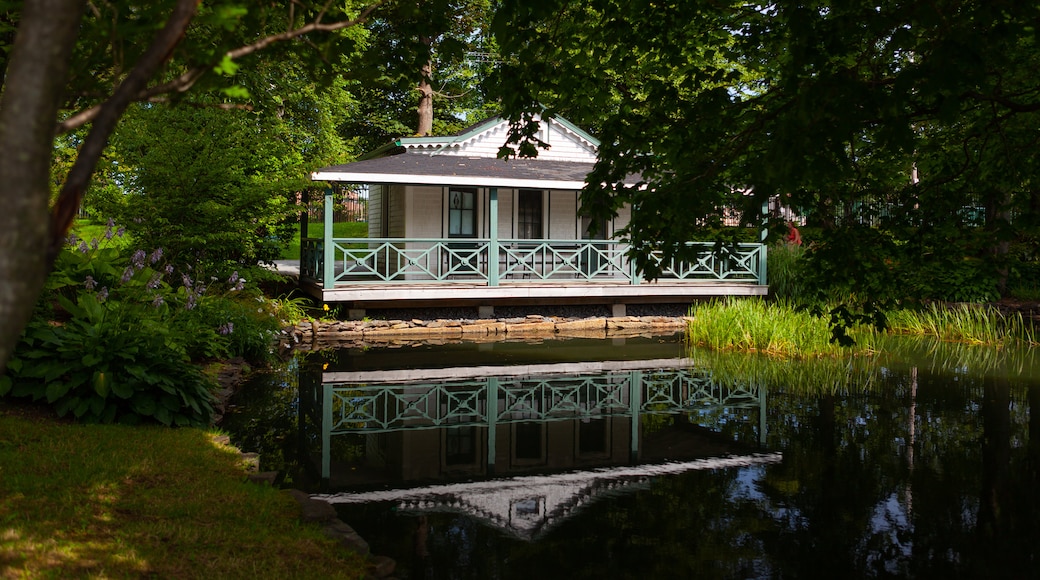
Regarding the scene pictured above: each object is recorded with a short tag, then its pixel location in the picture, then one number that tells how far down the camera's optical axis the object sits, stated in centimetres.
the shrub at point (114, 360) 651
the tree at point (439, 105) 2869
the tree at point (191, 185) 1216
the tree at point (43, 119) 158
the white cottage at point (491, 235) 1661
